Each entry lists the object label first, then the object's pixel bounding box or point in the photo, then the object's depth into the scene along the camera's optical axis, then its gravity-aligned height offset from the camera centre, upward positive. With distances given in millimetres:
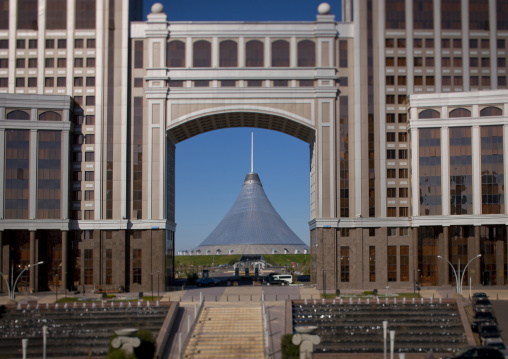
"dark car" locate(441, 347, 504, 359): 49719 -10340
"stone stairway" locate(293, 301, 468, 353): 59312 -10517
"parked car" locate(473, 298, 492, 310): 66562 -9107
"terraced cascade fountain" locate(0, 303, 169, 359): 59656 -10618
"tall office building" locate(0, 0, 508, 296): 91062 +13578
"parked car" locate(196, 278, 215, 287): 104975 -10481
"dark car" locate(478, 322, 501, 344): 60062 -10568
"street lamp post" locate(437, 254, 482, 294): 80781 -8539
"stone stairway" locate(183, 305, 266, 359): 58375 -11169
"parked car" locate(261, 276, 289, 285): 106125 -10644
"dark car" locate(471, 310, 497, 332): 62906 -9953
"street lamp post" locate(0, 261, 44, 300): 81588 -9191
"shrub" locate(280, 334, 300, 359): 48219 -9705
